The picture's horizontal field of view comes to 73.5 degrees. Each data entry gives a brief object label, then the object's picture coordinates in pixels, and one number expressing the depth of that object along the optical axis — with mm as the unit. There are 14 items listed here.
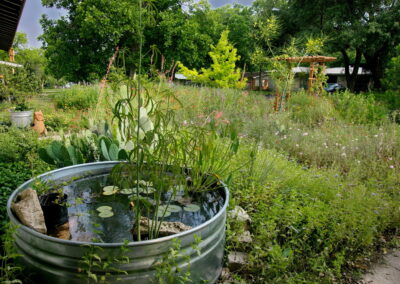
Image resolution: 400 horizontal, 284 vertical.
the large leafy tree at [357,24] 12992
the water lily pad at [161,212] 1606
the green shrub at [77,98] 7946
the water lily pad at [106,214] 1588
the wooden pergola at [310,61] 6676
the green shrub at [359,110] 5617
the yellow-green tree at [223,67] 12562
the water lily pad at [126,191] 1817
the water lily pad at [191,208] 1741
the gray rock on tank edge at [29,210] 1181
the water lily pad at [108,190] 1829
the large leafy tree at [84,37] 14828
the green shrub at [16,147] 3111
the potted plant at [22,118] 5691
